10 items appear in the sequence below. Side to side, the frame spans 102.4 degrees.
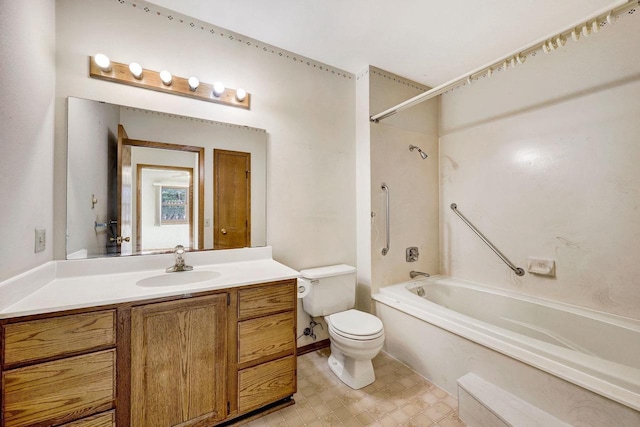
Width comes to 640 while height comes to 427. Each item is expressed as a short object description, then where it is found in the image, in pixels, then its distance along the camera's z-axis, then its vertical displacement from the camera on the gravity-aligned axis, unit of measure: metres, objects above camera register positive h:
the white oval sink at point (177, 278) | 1.48 -0.38
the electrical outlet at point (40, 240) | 1.24 -0.11
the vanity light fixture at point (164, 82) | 1.49 +0.86
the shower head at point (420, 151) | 2.47 +0.62
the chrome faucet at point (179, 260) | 1.60 -0.28
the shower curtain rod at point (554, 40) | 1.06 +0.83
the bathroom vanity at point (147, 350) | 0.99 -0.61
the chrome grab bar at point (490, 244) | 2.12 -0.26
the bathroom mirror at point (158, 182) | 1.48 +0.23
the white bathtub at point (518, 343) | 1.16 -0.79
